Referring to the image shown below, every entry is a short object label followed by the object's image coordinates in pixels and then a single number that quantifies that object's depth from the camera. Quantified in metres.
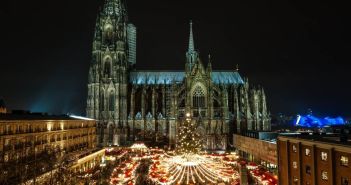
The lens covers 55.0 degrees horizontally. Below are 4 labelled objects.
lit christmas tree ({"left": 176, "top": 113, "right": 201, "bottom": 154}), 60.59
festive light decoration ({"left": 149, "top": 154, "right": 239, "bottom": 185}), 50.62
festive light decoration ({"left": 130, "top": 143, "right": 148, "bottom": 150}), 86.55
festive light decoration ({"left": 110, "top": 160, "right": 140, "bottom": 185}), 52.85
